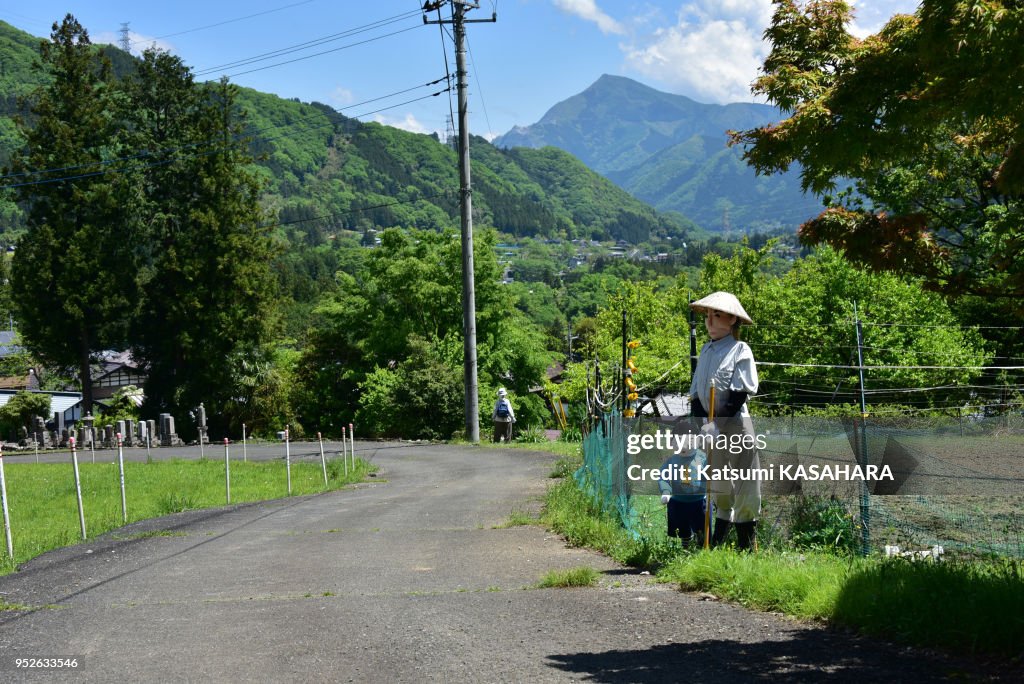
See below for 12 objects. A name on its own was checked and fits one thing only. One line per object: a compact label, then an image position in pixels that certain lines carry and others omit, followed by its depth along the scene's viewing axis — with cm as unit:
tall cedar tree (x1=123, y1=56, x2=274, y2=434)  4841
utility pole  2988
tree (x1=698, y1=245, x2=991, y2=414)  4484
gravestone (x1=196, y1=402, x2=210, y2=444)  3778
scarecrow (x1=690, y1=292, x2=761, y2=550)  754
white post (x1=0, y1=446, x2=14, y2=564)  1076
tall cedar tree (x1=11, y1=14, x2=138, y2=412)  4647
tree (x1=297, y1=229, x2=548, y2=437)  5306
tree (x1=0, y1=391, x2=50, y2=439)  4762
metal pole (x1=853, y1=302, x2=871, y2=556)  772
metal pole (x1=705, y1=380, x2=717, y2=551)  796
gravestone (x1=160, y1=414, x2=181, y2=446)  3941
